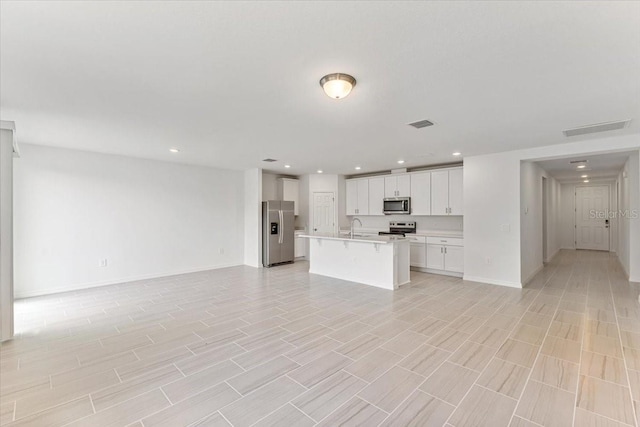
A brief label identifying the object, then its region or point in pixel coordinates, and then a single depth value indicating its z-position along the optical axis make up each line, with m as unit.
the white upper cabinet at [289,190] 8.12
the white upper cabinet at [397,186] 6.91
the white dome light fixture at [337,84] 2.27
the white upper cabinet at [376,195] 7.46
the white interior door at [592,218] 9.13
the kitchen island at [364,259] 5.01
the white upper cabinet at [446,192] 6.10
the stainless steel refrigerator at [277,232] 7.15
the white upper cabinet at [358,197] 7.81
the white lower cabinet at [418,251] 6.43
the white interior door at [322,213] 8.13
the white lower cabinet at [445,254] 5.86
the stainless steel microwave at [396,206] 6.86
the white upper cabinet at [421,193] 6.57
